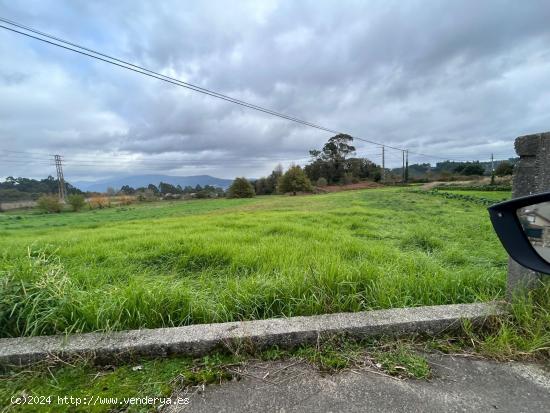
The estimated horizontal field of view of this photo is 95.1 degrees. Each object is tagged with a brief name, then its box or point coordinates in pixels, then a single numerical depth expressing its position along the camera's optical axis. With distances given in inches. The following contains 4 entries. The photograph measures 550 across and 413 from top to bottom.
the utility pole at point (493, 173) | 1450.9
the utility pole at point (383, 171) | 2130.2
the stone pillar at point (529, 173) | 67.8
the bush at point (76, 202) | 1667.1
